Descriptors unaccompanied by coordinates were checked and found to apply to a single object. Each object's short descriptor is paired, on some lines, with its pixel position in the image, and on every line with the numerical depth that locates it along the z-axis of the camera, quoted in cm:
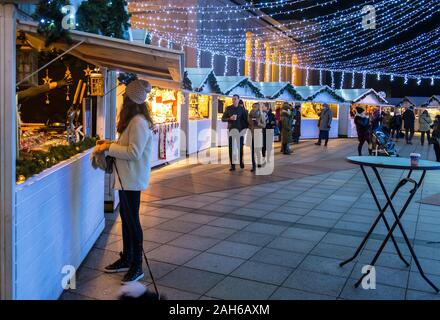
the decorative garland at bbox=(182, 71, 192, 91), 1355
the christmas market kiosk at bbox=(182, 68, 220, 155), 1492
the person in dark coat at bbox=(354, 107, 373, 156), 1507
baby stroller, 1392
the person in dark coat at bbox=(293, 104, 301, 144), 2100
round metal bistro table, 427
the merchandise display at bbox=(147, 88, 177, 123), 1293
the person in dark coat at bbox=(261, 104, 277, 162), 1325
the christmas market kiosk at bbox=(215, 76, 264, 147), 1853
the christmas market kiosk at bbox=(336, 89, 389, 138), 2643
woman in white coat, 418
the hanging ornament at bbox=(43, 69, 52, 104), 715
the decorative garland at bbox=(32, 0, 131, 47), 403
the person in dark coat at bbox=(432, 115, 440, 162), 1225
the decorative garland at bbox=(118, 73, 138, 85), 782
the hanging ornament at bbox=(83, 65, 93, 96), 669
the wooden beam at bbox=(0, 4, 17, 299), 286
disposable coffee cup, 441
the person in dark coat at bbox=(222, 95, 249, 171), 1126
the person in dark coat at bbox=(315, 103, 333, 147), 1955
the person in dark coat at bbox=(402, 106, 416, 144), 2281
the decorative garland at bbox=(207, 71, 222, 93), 1633
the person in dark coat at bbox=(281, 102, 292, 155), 1546
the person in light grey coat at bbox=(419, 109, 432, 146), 2070
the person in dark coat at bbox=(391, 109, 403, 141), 2480
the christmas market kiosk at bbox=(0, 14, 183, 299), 290
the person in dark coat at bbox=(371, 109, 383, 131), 1526
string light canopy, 1927
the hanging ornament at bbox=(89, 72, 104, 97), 659
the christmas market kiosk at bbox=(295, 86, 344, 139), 2409
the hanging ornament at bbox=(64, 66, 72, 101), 702
